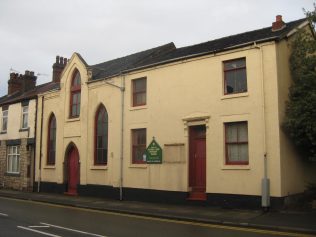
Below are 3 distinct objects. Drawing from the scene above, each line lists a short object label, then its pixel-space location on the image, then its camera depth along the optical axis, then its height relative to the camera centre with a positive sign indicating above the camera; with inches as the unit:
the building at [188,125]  661.3 +79.2
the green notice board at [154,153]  791.7 +28.0
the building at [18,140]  1153.4 +77.8
